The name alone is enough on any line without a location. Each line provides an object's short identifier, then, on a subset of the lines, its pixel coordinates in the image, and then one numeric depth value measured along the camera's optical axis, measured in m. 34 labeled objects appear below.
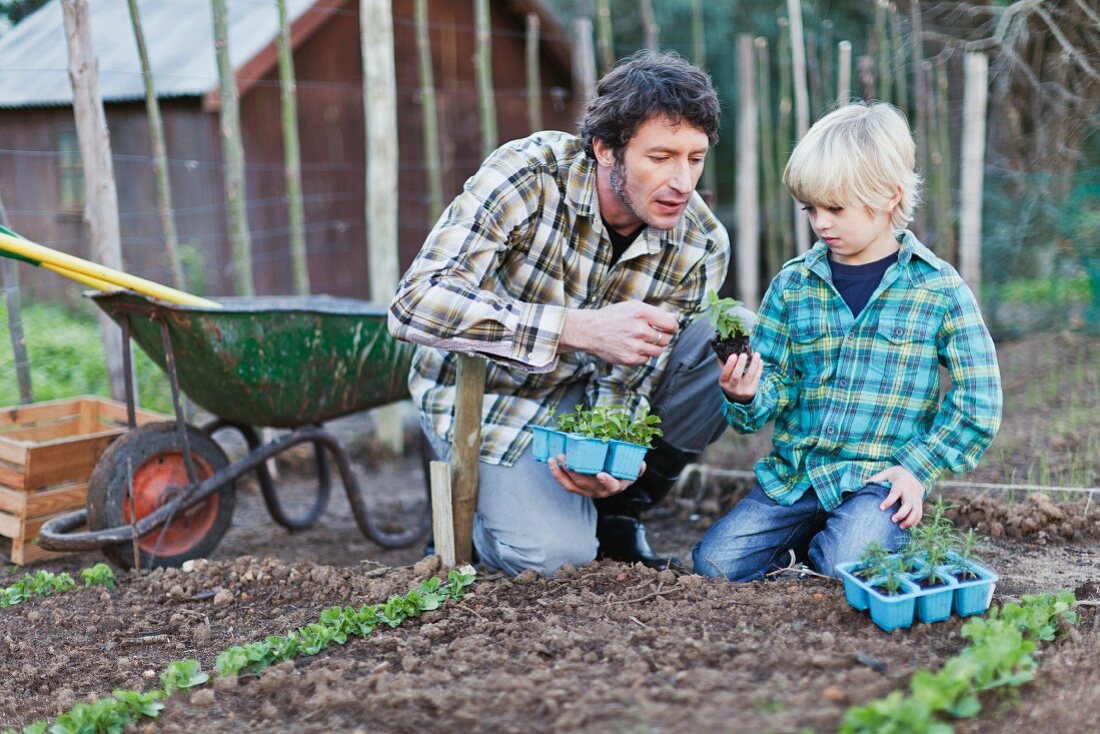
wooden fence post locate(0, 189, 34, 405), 4.02
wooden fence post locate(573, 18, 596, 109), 5.67
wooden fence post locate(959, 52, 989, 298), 5.68
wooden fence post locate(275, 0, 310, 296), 4.63
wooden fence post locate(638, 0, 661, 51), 5.73
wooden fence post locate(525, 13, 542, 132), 5.83
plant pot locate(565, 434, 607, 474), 2.51
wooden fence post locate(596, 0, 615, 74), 5.71
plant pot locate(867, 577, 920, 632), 2.05
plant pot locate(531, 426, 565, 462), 2.61
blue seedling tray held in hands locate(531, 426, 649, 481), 2.52
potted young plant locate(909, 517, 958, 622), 2.09
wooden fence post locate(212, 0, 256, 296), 4.32
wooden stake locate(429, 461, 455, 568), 2.80
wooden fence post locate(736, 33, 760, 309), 5.89
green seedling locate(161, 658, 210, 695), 2.11
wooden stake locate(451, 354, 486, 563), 2.79
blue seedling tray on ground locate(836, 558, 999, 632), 2.08
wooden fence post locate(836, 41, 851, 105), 5.21
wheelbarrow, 3.17
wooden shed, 8.96
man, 2.64
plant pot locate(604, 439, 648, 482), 2.53
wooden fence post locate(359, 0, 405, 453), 5.04
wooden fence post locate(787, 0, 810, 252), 5.56
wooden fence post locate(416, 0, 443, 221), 5.50
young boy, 2.46
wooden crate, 3.41
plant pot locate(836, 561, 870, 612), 2.17
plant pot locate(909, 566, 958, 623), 2.08
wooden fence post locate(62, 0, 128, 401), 3.86
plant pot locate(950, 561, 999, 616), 2.11
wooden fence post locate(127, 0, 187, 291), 4.09
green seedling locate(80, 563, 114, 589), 3.03
